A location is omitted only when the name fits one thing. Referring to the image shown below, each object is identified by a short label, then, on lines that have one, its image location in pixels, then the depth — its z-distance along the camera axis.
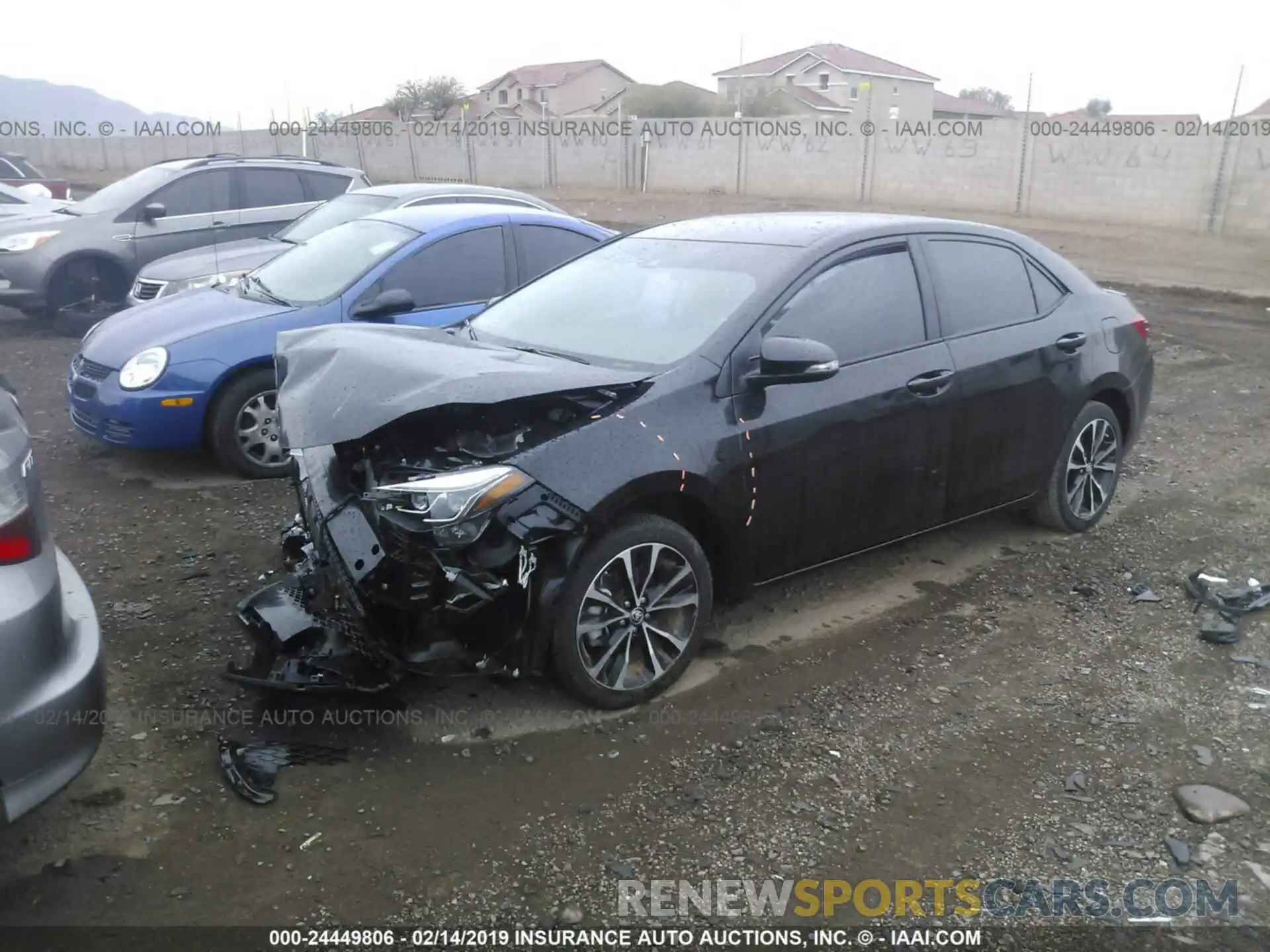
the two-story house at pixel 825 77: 64.94
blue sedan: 6.05
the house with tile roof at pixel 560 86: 70.62
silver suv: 10.70
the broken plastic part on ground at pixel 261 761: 3.32
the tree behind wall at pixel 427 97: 63.25
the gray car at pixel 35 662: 2.51
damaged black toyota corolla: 3.45
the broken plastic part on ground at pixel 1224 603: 4.52
